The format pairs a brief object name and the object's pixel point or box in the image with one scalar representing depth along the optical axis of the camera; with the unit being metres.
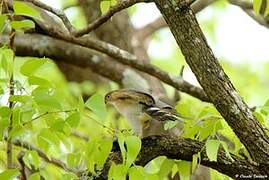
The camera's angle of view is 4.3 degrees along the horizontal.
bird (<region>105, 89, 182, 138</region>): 7.76
